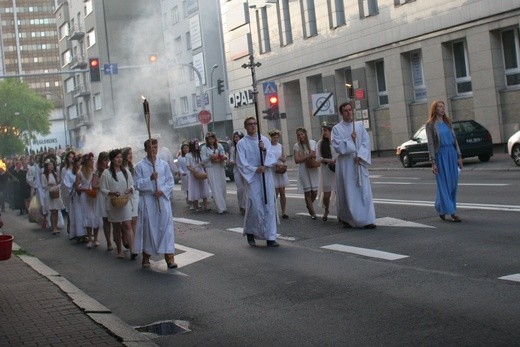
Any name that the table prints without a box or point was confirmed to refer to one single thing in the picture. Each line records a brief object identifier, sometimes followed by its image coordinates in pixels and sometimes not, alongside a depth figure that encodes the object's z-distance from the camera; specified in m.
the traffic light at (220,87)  46.06
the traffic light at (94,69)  36.69
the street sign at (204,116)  43.56
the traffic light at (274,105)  32.41
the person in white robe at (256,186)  13.20
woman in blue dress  13.54
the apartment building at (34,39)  166.00
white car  25.11
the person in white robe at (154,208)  12.19
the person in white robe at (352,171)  13.97
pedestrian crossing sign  33.84
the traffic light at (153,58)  37.31
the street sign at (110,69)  40.75
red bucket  8.91
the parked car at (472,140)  29.03
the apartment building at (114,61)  73.20
